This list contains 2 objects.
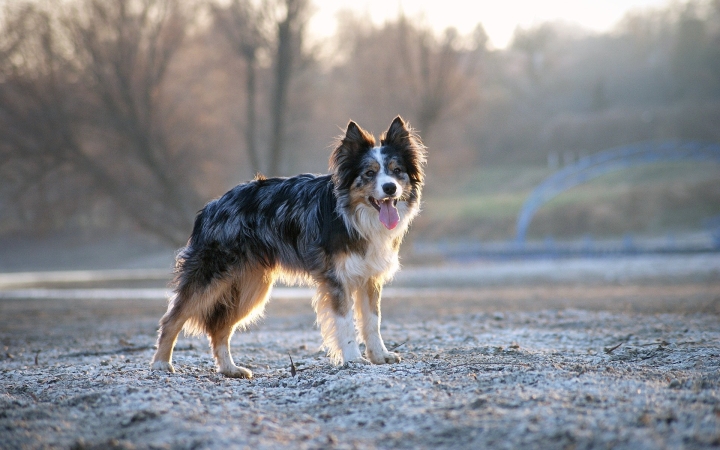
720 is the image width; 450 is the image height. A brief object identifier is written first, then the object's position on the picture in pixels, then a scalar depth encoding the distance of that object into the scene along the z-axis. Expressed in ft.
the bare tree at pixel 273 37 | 99.91
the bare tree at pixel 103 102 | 91.97
